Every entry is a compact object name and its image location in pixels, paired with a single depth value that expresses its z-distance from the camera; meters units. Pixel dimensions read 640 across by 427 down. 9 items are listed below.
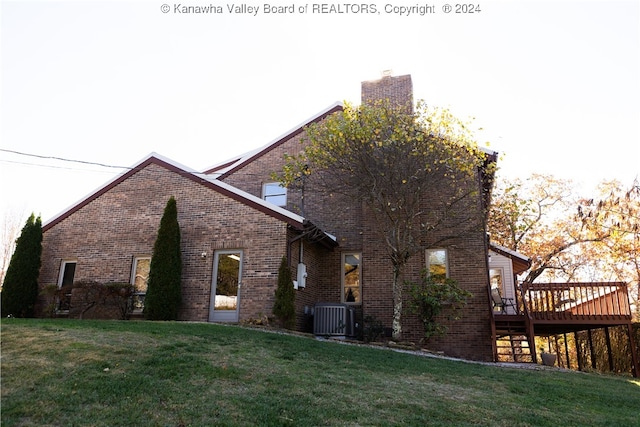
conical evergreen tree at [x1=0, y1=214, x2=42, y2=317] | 13.94
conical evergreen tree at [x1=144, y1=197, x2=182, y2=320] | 12.71
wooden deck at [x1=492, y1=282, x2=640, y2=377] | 13.34
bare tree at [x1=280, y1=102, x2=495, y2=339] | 13.22
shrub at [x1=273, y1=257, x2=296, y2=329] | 12.23
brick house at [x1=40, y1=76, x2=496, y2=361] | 13.25
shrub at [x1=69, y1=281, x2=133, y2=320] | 13.23
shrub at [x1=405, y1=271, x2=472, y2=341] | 13.39
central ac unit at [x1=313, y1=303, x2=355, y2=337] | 13.34
